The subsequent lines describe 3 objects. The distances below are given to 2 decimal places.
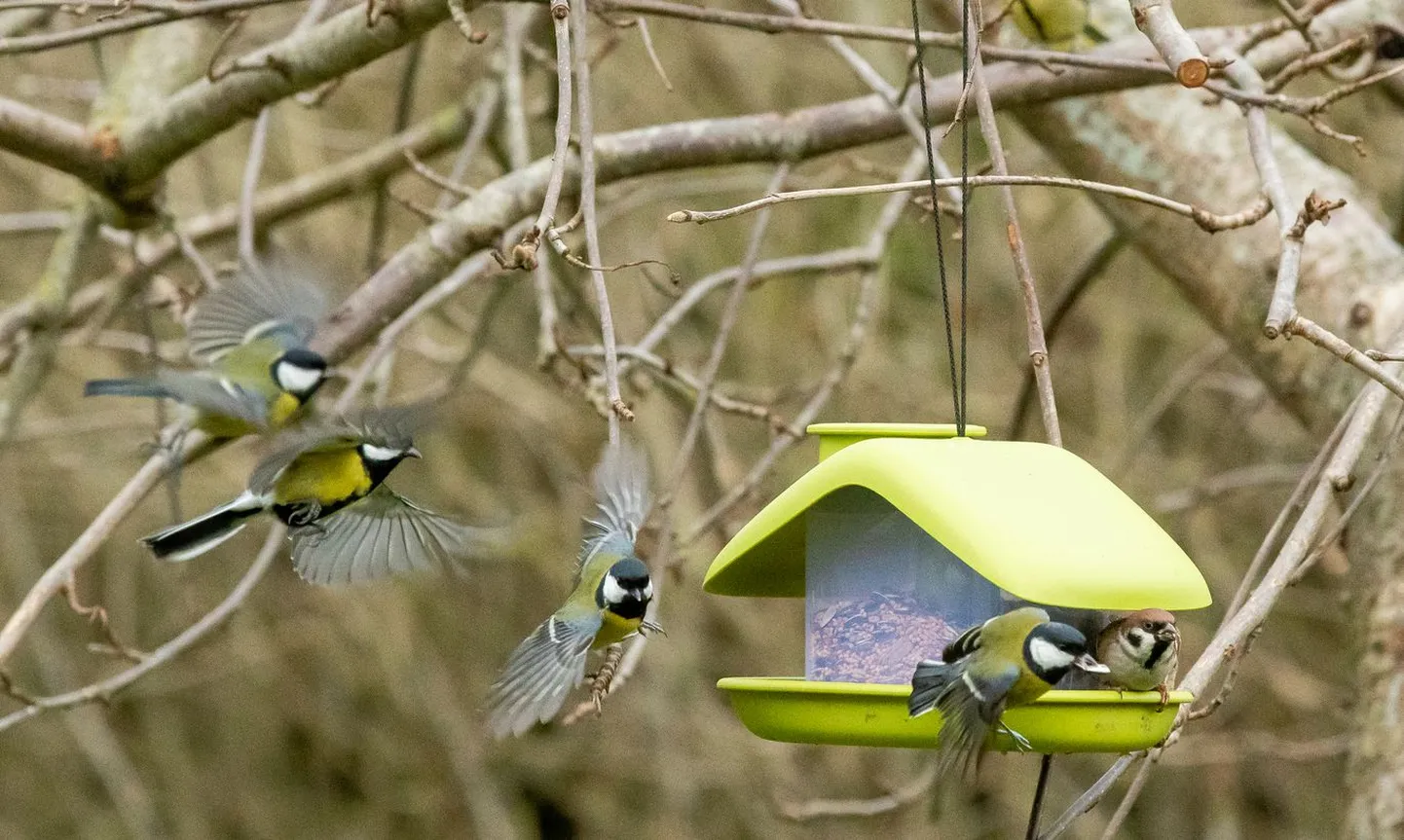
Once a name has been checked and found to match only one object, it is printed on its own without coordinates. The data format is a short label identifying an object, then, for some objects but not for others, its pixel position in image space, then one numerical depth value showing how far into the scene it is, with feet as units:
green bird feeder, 13.70
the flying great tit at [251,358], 19.11
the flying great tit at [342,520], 18.52
